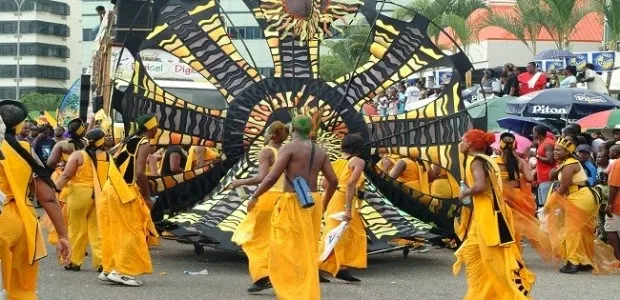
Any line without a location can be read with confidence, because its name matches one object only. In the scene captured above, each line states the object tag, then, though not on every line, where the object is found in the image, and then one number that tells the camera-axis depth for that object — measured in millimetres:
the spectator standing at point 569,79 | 22450
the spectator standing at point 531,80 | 24188
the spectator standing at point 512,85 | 24688
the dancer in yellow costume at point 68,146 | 13711
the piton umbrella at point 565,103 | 19906
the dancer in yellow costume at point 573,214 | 13867
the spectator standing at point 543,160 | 16688
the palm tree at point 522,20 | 39031
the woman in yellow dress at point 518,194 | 14281
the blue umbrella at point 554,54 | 28844
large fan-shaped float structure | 14234
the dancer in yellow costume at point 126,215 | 12000
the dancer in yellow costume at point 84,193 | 13039
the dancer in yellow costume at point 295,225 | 10125
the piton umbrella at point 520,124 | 20625
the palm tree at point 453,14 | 40344
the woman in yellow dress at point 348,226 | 12414
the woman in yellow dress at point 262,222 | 11359
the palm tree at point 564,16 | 37131
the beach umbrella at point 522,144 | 18255
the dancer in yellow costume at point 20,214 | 7660
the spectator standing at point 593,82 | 23844
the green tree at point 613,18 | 33938
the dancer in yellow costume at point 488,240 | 10039
